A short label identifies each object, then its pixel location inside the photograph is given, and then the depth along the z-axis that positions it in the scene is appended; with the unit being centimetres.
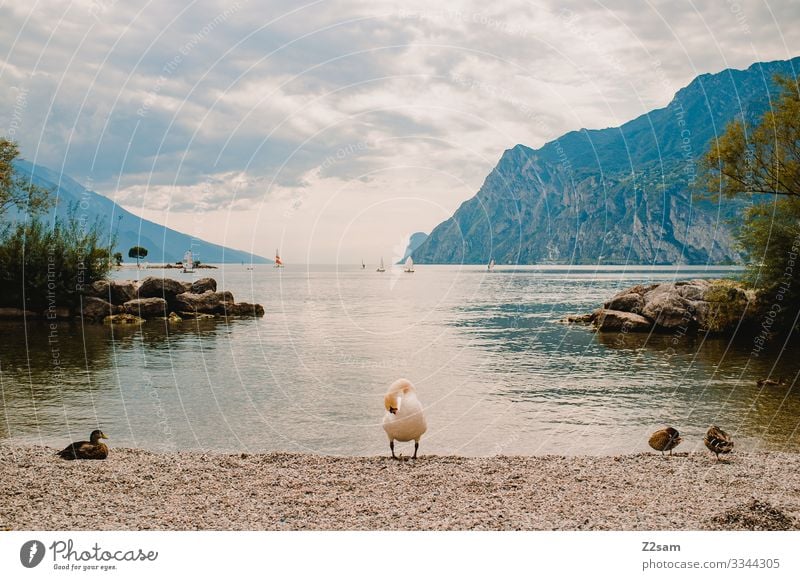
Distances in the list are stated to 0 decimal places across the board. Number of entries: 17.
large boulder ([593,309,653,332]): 4581
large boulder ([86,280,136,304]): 5253
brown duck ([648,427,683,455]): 1391
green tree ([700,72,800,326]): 2845
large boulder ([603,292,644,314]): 4925
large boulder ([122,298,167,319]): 5279
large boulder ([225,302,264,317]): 5972
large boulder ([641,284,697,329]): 4456
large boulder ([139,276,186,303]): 5631
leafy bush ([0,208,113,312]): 4700
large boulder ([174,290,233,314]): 5700
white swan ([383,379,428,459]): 1255
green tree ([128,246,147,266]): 17575
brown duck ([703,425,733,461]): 1288
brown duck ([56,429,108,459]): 1250
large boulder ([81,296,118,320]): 5069
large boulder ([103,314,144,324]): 4959
